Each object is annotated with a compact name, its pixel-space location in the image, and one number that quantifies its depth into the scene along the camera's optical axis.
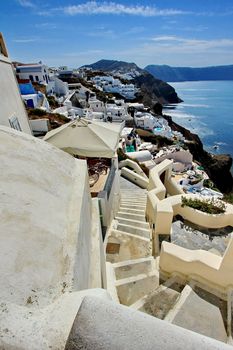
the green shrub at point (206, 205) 7.30
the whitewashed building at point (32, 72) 54.54
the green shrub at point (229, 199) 10.14
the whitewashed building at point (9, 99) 6.10
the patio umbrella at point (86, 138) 7.38
